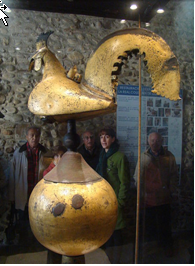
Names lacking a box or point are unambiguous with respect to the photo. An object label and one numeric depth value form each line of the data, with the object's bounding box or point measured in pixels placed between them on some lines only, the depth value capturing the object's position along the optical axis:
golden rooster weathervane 0.82
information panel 1.31
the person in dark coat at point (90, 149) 1.20
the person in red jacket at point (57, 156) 1.17
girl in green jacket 1.21
